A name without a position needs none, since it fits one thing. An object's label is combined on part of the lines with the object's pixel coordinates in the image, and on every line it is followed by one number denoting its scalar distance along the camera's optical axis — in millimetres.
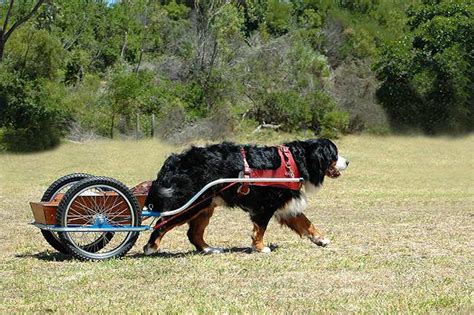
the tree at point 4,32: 26375
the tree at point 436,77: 34562
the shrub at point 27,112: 30797
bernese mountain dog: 9137
